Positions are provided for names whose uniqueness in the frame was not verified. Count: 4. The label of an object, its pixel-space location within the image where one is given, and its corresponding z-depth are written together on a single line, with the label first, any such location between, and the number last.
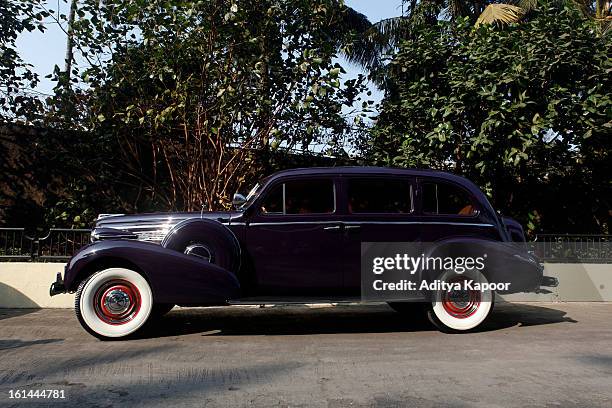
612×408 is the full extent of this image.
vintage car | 5.80
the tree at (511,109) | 9.07
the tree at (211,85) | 9.09
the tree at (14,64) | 9.69
